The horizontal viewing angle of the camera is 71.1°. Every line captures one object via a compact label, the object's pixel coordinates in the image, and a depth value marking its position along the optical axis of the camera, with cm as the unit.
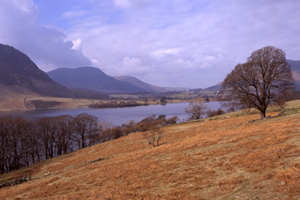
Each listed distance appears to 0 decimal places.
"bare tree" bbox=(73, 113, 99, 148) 6550
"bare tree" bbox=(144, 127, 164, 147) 2972
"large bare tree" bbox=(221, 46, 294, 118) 2823
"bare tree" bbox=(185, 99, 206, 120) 8006
